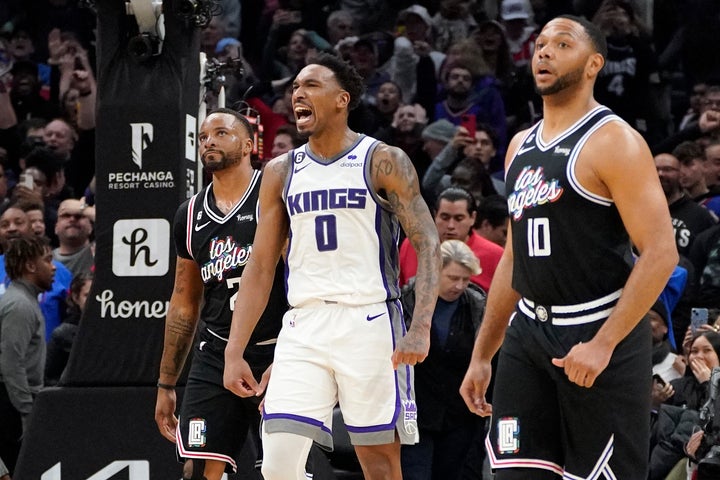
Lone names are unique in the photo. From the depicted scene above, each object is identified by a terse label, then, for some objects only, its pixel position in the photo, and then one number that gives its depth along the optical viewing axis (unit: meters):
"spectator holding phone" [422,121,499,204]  21.59
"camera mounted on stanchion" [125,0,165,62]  15.97
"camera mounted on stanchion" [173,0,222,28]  16.05
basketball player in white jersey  10.88
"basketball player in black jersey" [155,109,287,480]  13.16
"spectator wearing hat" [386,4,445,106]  26.66
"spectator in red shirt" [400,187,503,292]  17.73
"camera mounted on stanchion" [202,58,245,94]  16.92
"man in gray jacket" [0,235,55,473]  18.30
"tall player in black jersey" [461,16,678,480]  8.89
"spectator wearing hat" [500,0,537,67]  27.53
